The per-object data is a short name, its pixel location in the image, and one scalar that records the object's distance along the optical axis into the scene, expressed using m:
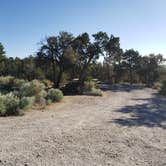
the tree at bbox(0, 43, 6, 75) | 35.28
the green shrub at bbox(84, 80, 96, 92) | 17.63
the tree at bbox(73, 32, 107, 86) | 24.16
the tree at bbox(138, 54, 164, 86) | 36.34
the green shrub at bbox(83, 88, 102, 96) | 16.07
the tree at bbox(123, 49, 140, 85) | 37.02
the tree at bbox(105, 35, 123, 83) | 24.54
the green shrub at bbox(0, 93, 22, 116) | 7.37
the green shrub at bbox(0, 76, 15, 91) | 19.15
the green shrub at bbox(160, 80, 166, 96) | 19.38
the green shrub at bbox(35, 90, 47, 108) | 9.91
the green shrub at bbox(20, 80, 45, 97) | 10.42
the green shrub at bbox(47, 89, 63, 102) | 10.97
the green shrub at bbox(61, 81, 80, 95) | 17.00
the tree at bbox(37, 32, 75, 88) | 22.01
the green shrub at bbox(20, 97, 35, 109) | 7.99
